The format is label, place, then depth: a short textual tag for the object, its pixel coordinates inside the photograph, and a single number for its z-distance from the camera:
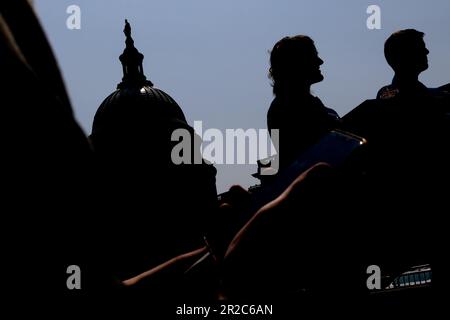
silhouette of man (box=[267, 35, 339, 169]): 7.84
